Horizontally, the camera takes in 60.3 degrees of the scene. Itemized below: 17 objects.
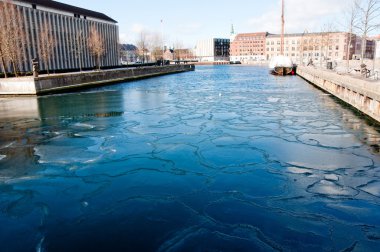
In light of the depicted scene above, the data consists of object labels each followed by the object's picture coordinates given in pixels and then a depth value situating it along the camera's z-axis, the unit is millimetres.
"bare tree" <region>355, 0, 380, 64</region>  26356
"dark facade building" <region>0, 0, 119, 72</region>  58750
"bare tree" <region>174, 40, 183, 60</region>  159788
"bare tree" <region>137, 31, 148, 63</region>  89800
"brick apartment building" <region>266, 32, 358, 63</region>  136125
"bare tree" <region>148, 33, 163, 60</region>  96394
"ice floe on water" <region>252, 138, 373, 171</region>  9242
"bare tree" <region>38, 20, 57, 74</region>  56519
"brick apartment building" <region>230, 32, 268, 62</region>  175500
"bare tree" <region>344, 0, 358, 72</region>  32094
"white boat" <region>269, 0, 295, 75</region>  58938
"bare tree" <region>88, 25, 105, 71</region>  59869
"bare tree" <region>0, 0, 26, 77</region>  34031
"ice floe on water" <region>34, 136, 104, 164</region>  10250
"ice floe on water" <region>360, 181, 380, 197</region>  7359
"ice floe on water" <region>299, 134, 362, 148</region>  11438
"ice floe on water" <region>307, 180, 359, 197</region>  7316
